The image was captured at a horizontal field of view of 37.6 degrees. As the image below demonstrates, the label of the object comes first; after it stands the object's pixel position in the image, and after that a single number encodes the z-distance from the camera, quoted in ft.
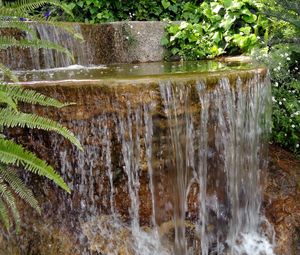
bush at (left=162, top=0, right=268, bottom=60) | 19.25
